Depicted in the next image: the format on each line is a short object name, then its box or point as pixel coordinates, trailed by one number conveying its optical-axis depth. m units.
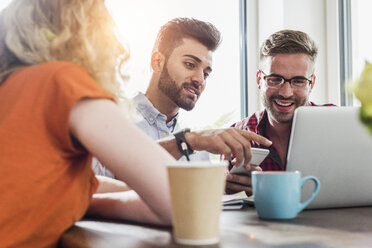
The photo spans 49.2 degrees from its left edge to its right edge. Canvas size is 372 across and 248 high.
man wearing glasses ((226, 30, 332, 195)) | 1.92
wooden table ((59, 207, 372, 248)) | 0.62
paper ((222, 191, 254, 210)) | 1.00
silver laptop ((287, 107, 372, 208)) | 0.97
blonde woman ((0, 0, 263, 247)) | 0.66
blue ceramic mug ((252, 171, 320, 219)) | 0.83
